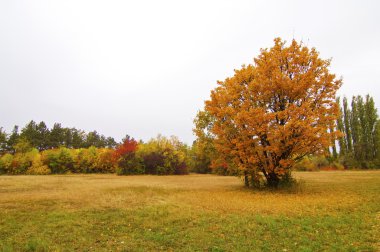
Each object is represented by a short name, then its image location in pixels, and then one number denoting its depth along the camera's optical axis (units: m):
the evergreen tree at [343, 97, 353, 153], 74.69
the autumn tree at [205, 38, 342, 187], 20.22
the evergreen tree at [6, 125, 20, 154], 82.81
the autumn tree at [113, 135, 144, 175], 60.78
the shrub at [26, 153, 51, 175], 62.58
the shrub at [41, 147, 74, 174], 66.56
